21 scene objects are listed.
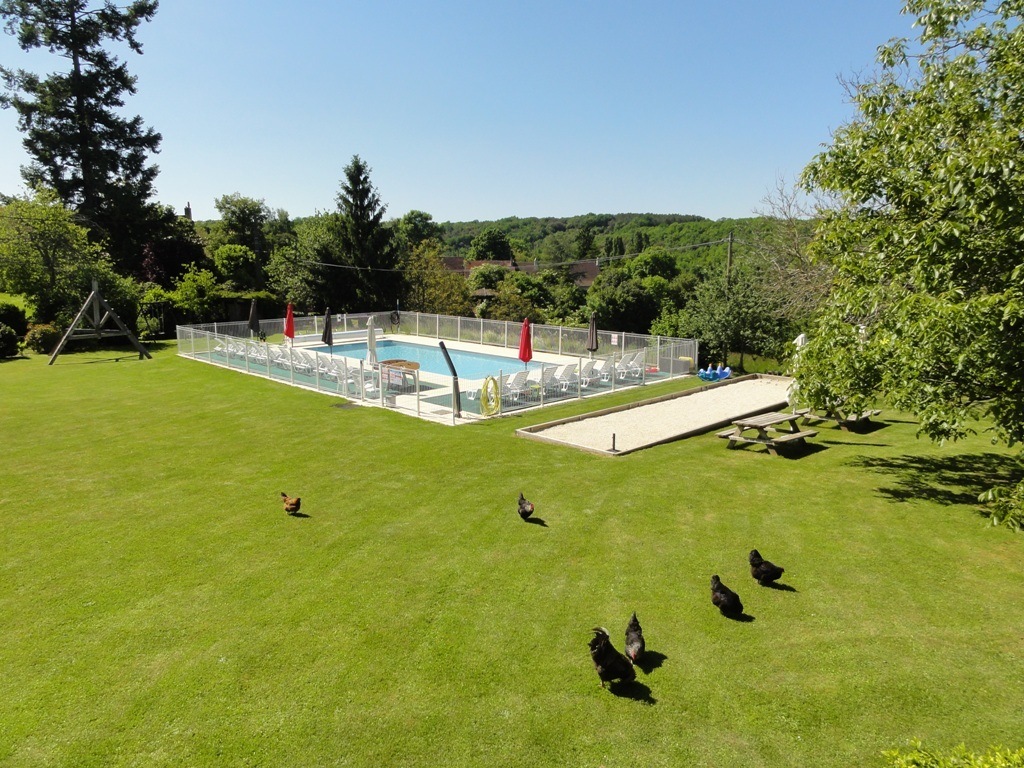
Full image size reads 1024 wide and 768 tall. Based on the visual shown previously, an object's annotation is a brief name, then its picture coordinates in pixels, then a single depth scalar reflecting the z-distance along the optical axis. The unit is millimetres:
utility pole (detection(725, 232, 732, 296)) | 23706
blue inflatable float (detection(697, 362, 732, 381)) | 20719
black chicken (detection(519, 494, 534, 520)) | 7840
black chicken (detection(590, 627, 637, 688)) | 4523
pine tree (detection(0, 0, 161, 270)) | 36594
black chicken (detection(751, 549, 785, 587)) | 5953
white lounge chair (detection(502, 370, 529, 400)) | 15916
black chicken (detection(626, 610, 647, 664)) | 4824
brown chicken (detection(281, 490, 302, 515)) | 8227
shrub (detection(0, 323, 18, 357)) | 23969
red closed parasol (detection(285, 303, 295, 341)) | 24172
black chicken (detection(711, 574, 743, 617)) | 5477
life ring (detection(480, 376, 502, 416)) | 15207
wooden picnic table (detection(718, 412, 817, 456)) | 11059
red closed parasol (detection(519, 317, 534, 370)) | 17953
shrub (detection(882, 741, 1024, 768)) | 2486
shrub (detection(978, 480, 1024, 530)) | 4863
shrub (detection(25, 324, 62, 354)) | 25438
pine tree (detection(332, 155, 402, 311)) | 40594
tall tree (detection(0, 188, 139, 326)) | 26391
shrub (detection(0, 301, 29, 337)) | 26484
